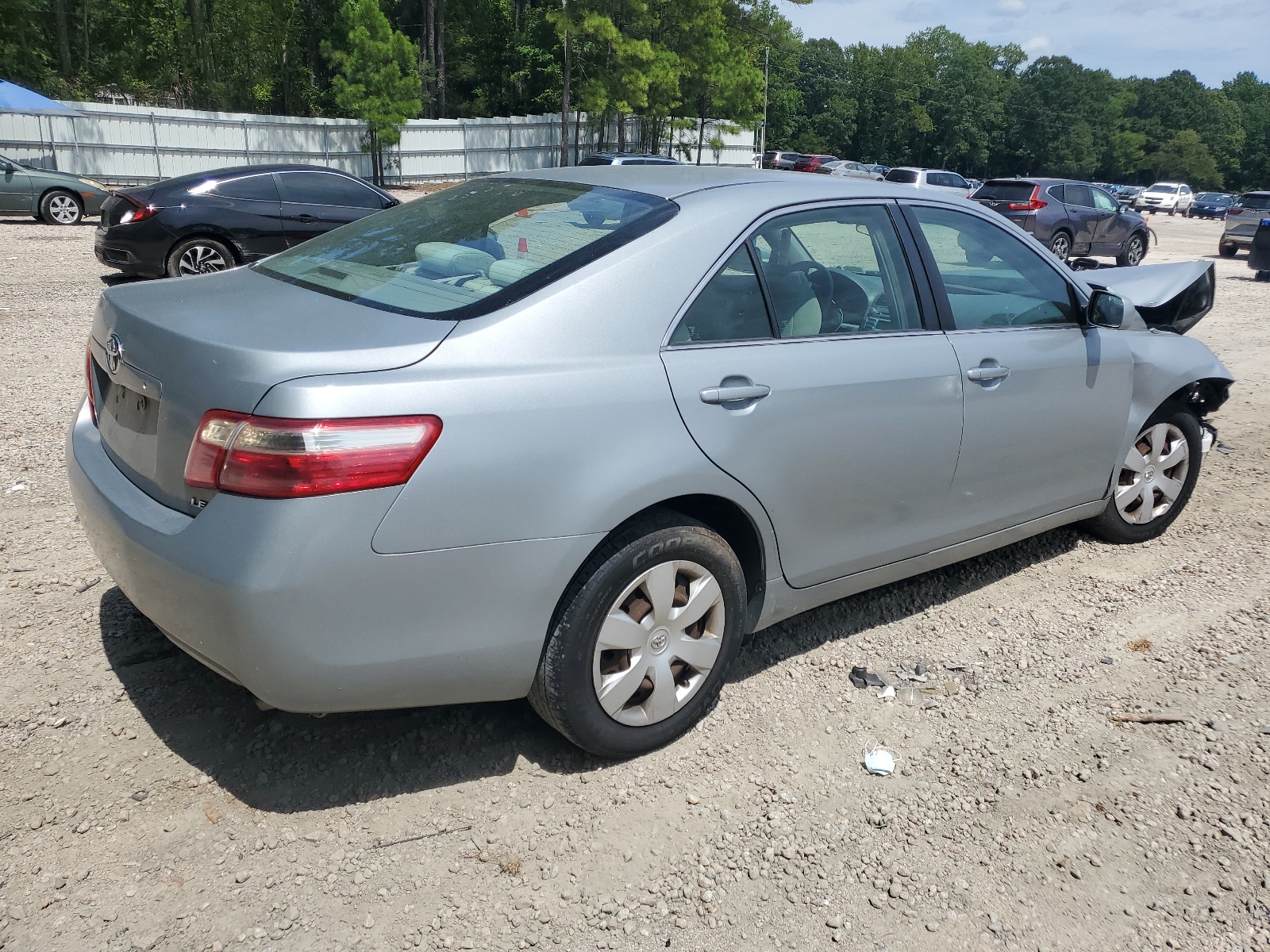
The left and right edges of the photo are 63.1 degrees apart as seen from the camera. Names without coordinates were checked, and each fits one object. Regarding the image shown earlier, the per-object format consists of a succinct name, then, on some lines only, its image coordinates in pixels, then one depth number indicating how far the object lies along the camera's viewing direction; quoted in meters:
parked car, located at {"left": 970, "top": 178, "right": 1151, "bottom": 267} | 19.53
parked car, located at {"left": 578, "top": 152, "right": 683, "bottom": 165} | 24.60
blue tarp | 25.56
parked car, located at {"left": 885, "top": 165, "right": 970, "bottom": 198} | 28.86
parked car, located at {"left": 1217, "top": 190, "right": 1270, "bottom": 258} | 24.00
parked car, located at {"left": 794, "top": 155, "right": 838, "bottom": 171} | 49.75
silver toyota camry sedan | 2.42
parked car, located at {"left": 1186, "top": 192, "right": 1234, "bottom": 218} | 49.94
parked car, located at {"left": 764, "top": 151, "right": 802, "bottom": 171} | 51.28
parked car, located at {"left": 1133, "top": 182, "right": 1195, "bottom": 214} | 53.81
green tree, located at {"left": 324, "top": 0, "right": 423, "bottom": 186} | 32.84
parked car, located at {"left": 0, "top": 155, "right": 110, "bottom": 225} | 18.09
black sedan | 10.78
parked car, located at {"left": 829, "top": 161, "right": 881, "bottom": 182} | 39.88
